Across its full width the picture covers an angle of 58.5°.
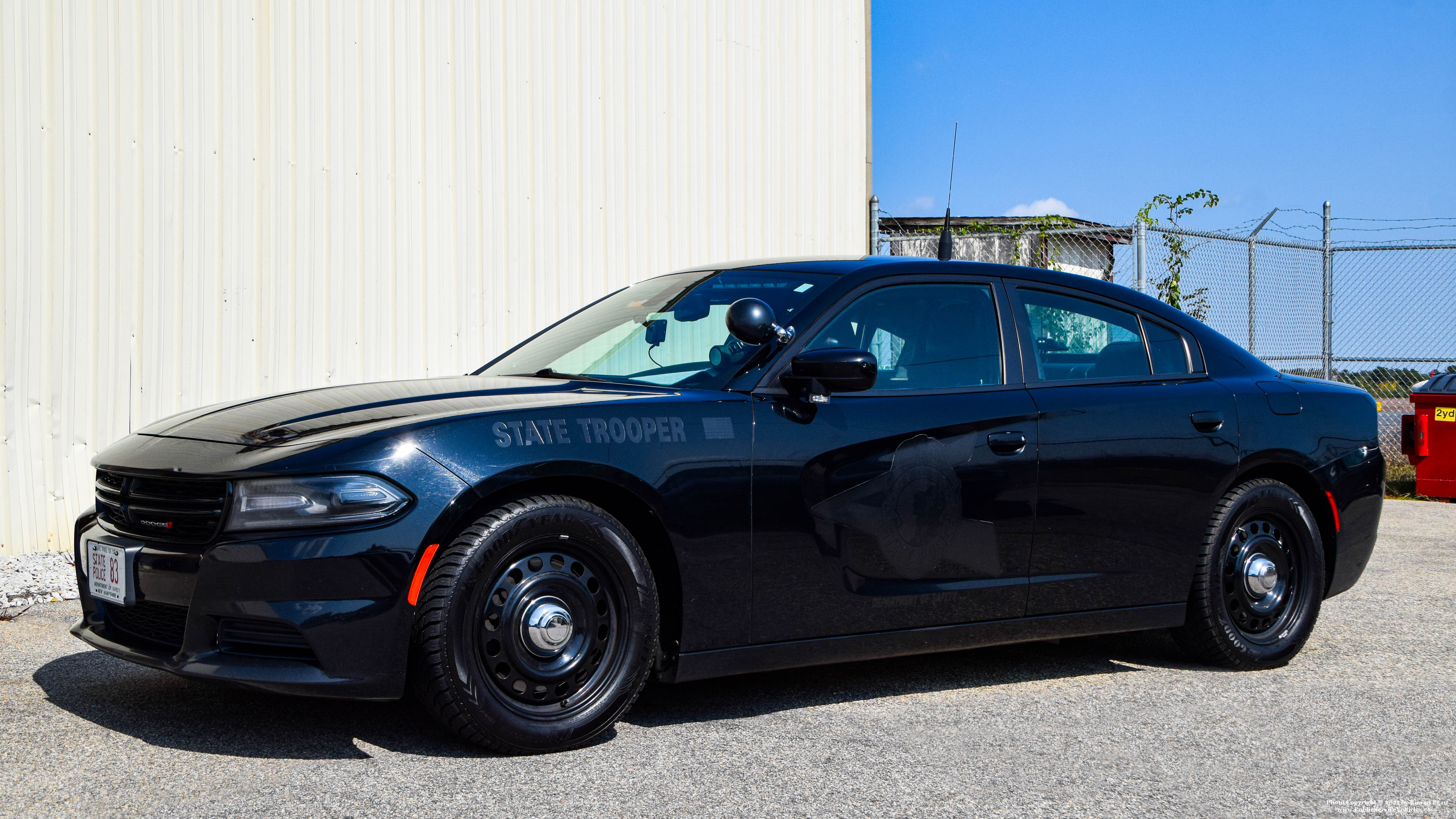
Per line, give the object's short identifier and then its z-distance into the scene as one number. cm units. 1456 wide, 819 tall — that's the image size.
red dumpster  1046
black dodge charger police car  335
